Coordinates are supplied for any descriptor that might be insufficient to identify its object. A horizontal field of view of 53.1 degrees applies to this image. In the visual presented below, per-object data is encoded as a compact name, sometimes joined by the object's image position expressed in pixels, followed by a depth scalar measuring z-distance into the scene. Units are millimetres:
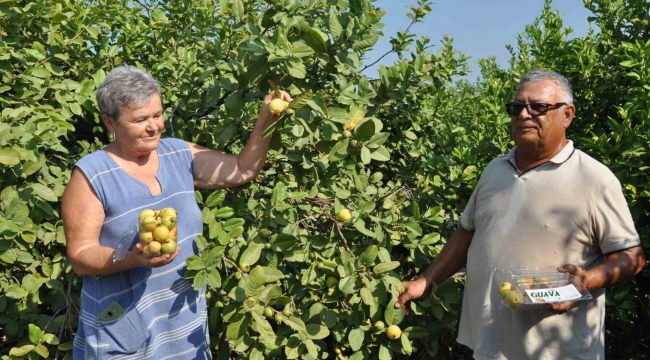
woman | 1977
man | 2070
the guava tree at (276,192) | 2381
